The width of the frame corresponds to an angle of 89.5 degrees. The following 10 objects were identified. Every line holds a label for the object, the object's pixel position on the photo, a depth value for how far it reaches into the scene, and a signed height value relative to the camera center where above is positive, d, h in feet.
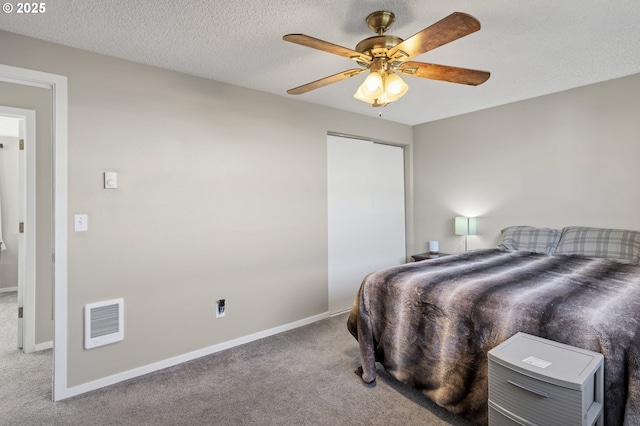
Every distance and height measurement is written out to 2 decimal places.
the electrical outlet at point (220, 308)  9.52 -2.75
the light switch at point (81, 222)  7.40 -0.13
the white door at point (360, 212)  12.59 +0.08
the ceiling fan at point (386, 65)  5.47 +2.79
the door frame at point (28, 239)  9.46 -0.67
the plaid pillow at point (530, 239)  10.50 -0.89
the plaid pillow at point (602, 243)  8.93 -0.91
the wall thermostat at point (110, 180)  7.76 +0.87
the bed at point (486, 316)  4.61 -1.80
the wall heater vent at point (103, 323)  7.51 -2.55
